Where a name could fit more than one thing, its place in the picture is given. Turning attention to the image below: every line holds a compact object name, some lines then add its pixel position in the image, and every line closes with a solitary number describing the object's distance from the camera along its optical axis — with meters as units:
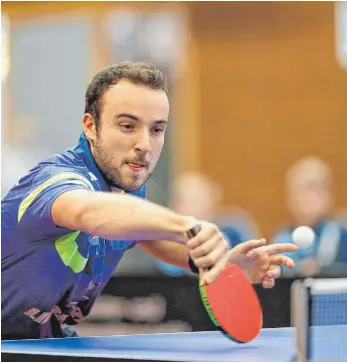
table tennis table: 3.31
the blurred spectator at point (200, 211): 9.02
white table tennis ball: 4.61
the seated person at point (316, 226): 8.20
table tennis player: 3.71
